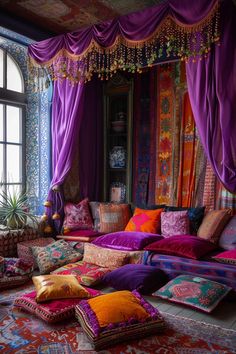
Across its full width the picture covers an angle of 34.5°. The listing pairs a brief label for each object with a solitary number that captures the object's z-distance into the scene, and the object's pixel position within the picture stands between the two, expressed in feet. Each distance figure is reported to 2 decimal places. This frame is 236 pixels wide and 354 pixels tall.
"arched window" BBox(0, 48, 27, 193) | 16.22
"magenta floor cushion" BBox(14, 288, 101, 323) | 9.57
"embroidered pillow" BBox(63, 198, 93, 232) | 15.99
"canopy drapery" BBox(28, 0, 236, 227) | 11.47
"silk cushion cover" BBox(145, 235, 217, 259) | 12.16
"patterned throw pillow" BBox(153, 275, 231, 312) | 10.27
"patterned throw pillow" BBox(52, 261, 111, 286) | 12.16
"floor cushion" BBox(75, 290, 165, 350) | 8.47
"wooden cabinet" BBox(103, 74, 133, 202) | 17.33
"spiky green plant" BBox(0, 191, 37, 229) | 14.80
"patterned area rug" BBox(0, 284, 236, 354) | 8.28
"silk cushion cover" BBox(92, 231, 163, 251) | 13.48
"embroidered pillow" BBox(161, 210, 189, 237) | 13.98
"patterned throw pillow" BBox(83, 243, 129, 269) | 13.20
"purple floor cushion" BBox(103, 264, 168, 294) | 11.54
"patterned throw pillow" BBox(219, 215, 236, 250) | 12.83
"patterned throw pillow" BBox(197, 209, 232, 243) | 13.25
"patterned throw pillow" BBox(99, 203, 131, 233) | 15.70
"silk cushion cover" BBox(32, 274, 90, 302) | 10.22
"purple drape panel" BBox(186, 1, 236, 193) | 11.94
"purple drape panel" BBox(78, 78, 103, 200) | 17.51
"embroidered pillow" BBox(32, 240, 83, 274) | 13.55
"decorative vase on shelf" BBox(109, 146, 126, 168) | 17.56
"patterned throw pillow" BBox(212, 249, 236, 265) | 11.44
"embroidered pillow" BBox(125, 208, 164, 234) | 14.76
